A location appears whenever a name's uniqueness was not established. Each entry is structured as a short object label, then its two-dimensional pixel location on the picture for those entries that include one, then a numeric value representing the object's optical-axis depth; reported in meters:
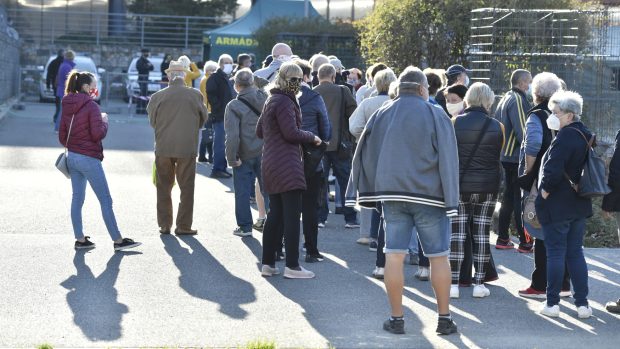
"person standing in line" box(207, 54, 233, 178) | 16.70
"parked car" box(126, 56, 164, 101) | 33.23
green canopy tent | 34.00
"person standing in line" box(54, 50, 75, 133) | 23.30
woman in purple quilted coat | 9.70
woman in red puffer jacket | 10.77
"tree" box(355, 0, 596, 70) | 19.30
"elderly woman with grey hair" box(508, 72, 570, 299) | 9.11
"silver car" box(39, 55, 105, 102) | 34.53
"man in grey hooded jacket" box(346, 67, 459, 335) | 7.67
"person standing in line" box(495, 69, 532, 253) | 11.08
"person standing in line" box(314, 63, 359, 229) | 12.11
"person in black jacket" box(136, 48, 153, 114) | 32.50
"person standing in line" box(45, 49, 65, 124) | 26.03
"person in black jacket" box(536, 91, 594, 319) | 8.37
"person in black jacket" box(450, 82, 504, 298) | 9.10
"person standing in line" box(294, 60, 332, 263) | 10.52
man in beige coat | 11.95
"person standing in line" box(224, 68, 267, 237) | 11.70
